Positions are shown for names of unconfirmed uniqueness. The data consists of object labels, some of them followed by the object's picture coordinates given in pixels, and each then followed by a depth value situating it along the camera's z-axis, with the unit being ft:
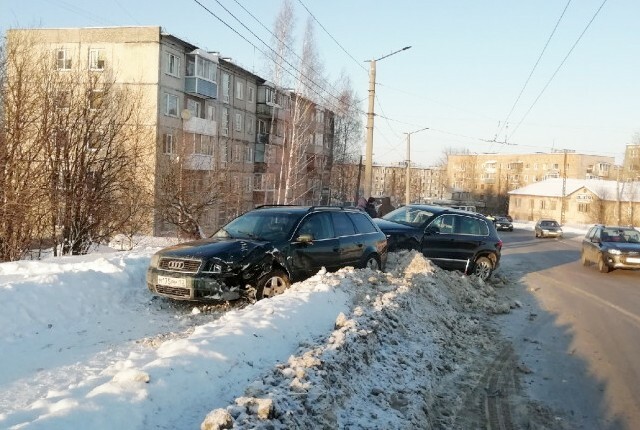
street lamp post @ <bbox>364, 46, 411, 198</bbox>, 64.03
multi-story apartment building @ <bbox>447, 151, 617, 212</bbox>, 311.88
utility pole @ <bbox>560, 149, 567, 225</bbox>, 207.25
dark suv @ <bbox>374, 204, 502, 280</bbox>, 42.91
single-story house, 210.18
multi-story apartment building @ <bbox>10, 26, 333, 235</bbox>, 65.87
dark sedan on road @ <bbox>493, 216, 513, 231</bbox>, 149.79
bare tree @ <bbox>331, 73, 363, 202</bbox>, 188.18
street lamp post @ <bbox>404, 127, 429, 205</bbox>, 134.30
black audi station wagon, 23.06
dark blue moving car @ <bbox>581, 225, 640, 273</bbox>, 55.16
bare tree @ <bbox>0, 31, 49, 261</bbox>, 38.04
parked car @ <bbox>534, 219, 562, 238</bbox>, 126.21
